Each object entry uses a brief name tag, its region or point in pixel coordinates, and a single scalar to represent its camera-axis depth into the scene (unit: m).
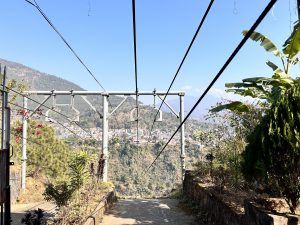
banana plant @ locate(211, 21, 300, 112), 5.72
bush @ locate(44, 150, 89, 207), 7.02
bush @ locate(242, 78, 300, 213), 3.76
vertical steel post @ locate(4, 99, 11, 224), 4.73
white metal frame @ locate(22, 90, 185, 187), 12.48
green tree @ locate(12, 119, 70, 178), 16.58
